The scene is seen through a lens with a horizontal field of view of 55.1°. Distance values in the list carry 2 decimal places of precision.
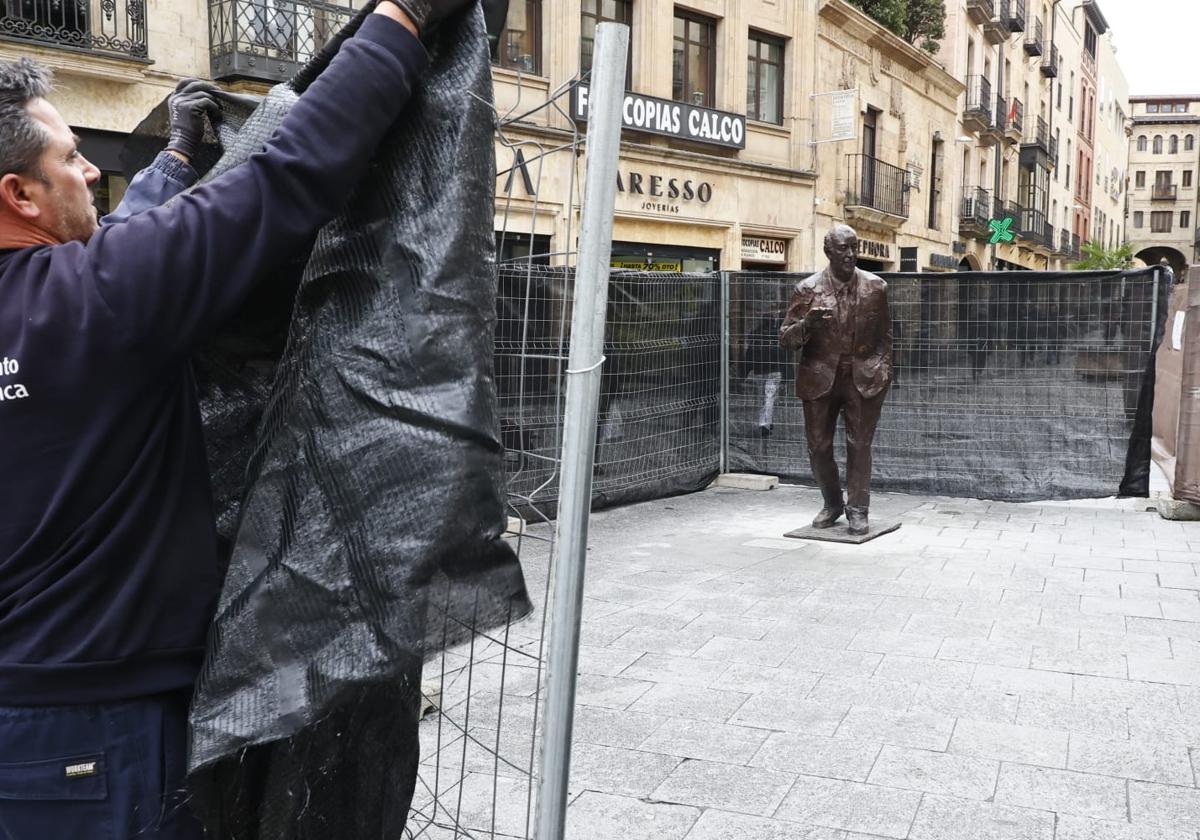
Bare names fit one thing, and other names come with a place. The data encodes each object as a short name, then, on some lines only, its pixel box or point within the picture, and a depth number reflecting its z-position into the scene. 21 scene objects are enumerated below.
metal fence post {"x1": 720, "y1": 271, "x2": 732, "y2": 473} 11.25
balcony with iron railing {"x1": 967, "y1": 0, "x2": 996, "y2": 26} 33.03
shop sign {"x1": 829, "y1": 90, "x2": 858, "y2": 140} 22.84
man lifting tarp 1.54
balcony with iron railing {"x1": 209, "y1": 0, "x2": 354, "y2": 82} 13.33
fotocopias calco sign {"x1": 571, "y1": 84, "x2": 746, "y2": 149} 19.05
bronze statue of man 8.26
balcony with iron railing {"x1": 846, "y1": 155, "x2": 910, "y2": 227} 25.27
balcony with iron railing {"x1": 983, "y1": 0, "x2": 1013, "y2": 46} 35.25
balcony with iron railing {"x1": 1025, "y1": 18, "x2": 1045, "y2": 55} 42.47
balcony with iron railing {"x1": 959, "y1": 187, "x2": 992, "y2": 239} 34.03
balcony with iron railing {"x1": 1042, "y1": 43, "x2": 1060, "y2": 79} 46.09
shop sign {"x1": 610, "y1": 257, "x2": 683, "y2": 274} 19.27
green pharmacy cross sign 16.75
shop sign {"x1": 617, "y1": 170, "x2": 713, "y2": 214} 19.25
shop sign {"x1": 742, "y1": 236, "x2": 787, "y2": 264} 22.36
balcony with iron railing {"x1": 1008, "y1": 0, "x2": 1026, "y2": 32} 37.72
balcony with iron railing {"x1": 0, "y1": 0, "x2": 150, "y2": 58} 11.98
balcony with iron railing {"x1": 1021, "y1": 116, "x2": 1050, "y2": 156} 43.59
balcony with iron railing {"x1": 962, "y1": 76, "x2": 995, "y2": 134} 33.75
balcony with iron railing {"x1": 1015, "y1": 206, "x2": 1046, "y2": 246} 42.34
